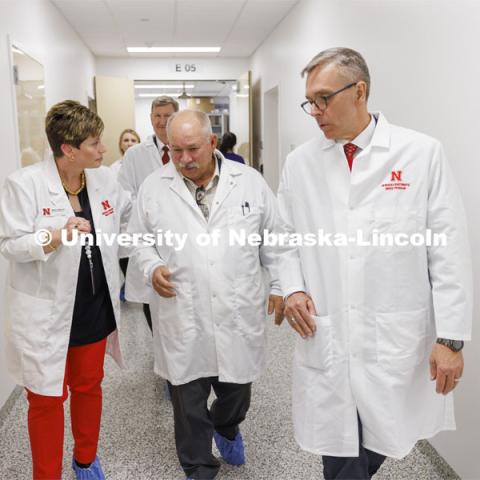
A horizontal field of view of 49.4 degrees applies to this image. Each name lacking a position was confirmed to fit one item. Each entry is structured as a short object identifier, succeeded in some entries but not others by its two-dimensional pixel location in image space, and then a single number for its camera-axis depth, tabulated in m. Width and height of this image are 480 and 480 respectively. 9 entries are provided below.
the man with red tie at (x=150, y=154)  2.94
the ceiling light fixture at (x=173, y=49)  7.55
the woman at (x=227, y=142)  5.28
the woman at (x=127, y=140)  4.91
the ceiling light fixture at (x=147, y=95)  14.37
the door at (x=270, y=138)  6.78
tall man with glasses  1.44
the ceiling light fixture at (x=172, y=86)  11.10
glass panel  3.28
